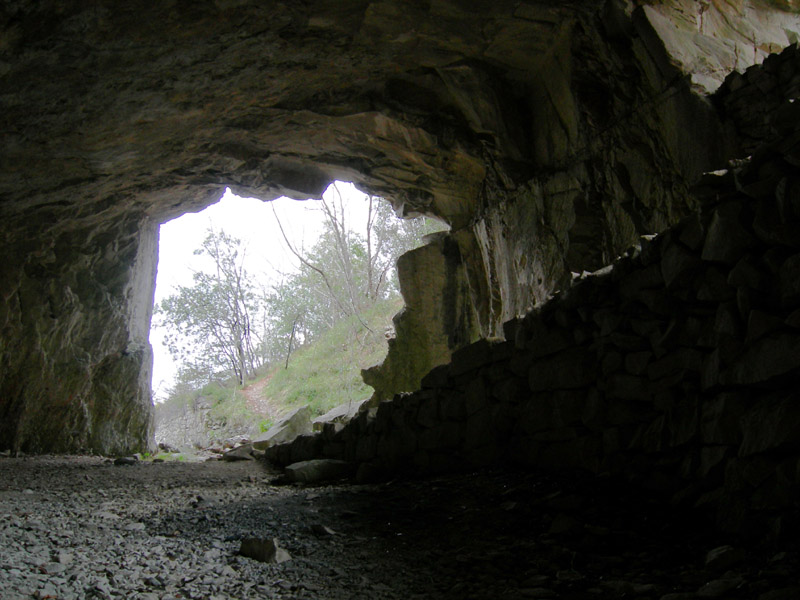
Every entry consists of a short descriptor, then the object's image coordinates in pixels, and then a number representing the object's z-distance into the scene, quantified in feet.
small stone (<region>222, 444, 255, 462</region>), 25.38
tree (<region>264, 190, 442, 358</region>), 64.85
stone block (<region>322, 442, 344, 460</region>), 19.43
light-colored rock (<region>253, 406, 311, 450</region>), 31.76
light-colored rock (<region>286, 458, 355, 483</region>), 17.92
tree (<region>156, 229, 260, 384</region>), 78.23
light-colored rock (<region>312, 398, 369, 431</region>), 39.34
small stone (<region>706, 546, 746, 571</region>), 6.51
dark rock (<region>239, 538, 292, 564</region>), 8.84
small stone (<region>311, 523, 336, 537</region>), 10.48
